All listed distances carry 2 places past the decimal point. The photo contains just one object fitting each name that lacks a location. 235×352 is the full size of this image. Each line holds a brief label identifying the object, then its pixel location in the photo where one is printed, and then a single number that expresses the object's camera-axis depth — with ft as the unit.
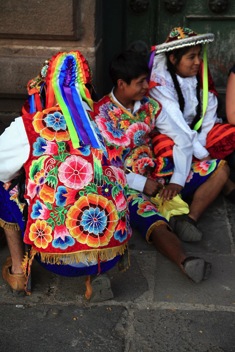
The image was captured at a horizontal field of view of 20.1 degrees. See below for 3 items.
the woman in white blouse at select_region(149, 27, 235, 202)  14.61
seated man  13.47
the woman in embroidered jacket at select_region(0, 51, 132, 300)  10.57
